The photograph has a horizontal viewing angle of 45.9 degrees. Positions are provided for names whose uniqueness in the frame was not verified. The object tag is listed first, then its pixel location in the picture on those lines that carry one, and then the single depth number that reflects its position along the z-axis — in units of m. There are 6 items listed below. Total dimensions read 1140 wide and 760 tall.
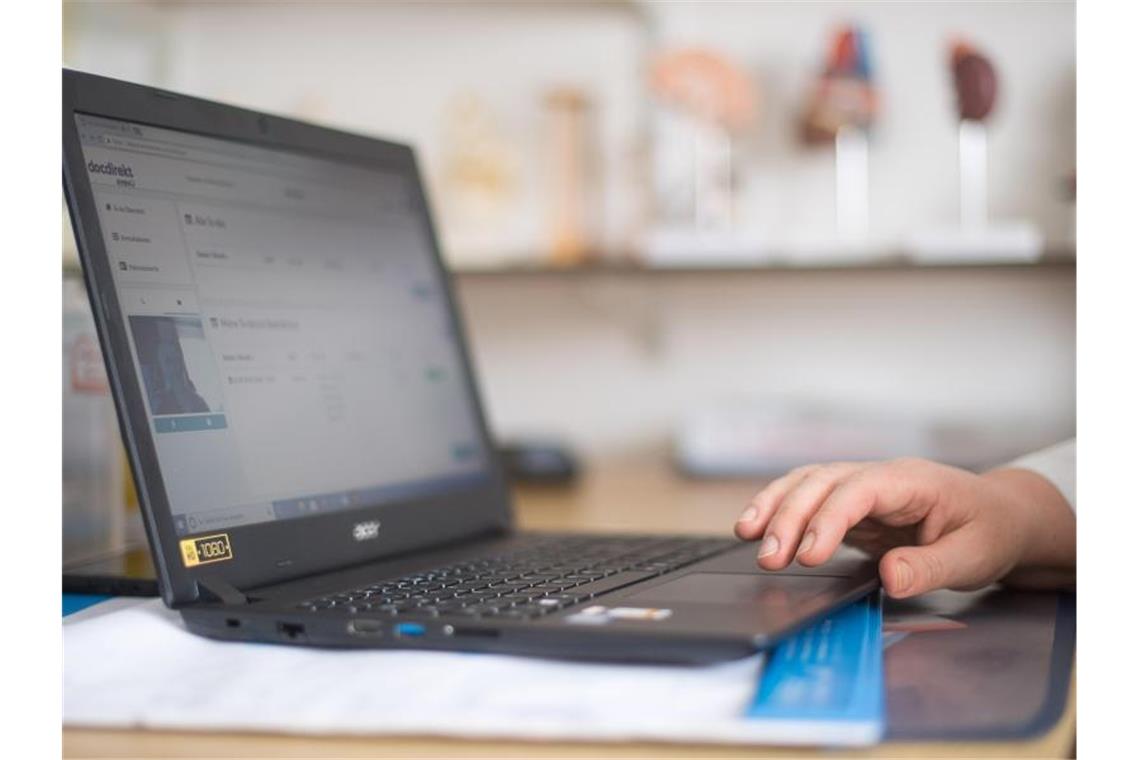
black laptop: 0.64
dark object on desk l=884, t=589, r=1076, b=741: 0.51
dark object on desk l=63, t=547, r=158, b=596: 0.81
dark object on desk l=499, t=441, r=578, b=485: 1.85
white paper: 0.51
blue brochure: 0.49
